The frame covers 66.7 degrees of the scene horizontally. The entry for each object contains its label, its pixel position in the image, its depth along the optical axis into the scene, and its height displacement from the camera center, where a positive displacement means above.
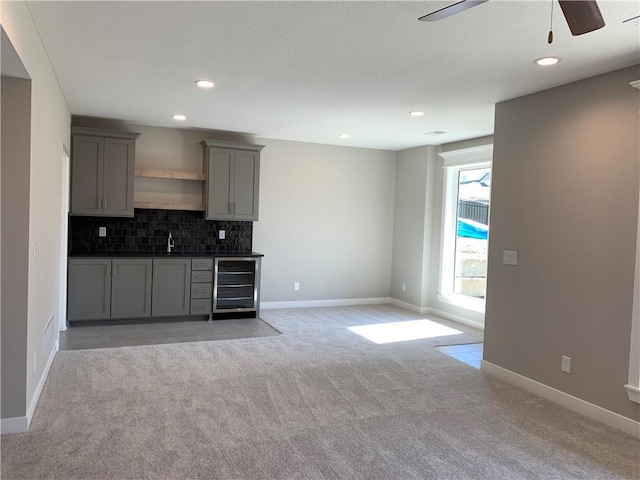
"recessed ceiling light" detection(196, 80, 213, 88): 4.09 +1.19
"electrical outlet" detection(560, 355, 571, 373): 3.70 -0.97
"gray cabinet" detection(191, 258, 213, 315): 6.16 -0.79
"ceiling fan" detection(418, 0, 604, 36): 1.61 +0.76
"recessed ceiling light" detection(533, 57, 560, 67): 3.23 +1.19
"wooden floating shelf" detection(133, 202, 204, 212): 6.21 +0.21
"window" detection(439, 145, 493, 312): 6.36 +0.10
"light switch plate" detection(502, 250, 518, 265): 4.21 -0.19
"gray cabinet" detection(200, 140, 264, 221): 6.43 +0.60
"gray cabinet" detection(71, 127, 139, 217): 5.77 +0.57
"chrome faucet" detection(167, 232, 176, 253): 6.47 -0.29
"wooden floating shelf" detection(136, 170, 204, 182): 6.18 +0.62
